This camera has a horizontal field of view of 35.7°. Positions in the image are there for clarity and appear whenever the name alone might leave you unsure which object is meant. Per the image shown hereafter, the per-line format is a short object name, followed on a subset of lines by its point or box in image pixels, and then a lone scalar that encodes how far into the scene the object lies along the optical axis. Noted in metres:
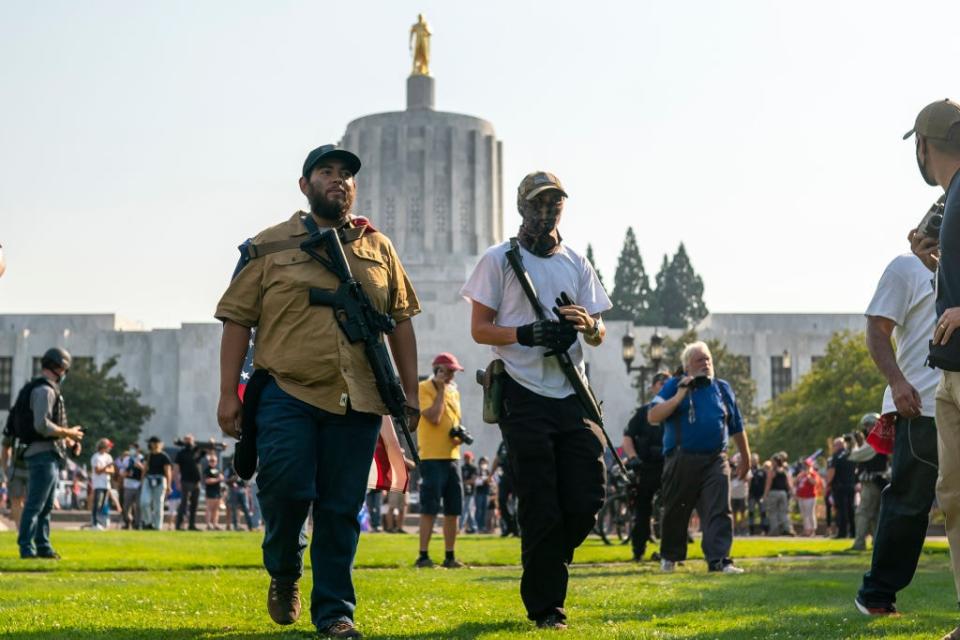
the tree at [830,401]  51.47
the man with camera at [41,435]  12.55
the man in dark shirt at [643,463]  14.42
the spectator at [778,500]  29.50
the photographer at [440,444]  13.17
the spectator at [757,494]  30.73
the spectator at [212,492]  28.28
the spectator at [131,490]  28.28
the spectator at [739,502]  29.36
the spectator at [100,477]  27.17
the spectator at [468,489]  30.55
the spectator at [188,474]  26.45
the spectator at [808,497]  29.27
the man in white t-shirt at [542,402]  6.80
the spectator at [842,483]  23.86
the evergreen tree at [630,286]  107.43
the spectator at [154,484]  25.05
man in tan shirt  6.23
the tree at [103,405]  65.00
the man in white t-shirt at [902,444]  7.13
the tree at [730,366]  66.19
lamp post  30.52
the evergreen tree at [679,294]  108.88
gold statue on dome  75.81
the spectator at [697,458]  11.88
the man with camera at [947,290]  5.46
